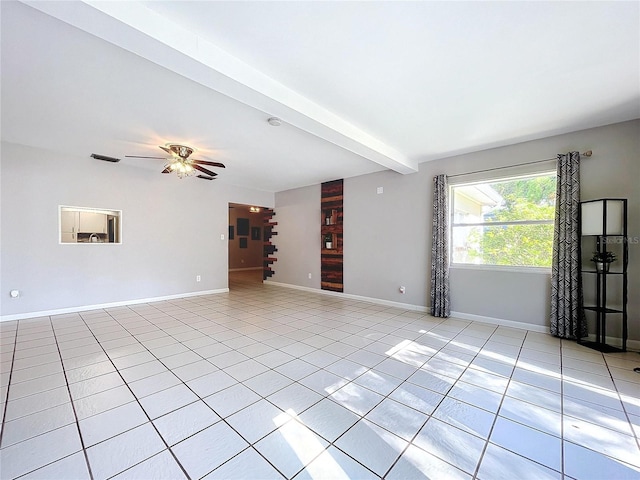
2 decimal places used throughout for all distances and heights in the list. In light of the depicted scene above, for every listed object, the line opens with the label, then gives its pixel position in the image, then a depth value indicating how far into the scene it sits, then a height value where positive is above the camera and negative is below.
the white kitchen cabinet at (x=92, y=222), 4.91 +0.28
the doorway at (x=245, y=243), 10.67 -0.21
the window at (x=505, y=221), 3.75 +0.26
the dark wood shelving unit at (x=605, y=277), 3.04 -0.47
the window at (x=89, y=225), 4.61 +0.23
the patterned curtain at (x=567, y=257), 3.37 -0.24
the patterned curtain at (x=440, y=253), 4.38 -0.25
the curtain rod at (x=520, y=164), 3.34 +1.06
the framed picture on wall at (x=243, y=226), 10.93 +0.48
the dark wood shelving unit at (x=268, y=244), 7.71 -0.19
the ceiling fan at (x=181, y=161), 3.94 +1.17
